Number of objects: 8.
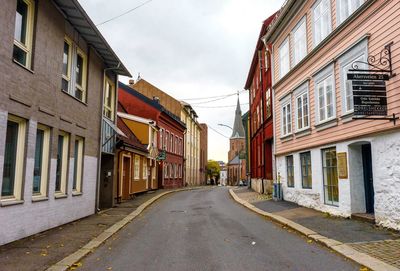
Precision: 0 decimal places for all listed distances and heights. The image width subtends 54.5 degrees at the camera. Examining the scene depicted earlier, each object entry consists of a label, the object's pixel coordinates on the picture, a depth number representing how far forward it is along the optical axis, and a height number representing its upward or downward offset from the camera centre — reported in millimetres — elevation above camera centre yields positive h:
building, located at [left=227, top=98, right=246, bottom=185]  103550 +10181
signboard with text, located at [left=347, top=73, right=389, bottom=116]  9594 +2195
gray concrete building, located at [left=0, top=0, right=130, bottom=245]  8180 +1751
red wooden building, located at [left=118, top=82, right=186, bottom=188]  32469 +5292
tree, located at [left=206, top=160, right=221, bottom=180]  101925 +3547
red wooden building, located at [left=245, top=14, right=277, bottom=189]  23141 +4685
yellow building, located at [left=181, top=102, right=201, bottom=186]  46938 +4980
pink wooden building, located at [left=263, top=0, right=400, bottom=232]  9777 +2411
